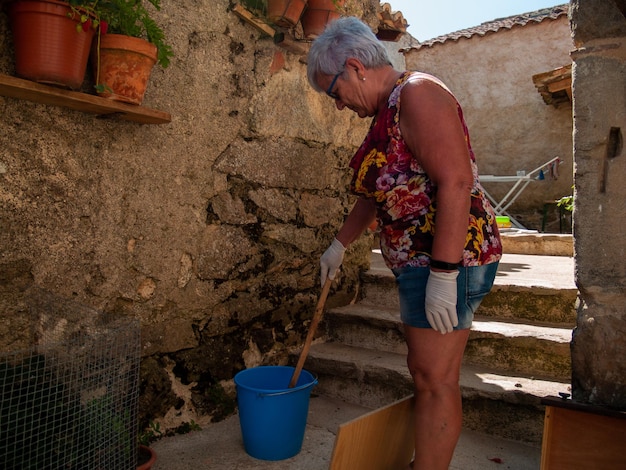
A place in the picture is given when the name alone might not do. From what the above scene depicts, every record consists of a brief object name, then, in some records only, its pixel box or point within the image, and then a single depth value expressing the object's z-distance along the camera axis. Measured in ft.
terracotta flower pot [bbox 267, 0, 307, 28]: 8.68
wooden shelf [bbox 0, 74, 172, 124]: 5.57
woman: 4.95
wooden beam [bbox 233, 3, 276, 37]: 8.48
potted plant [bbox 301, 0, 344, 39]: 9.28
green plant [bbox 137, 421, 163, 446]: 7.36
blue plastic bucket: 6.97
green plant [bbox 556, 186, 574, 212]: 19.14
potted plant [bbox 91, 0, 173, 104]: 6.23
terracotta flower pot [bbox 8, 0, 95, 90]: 5.57
